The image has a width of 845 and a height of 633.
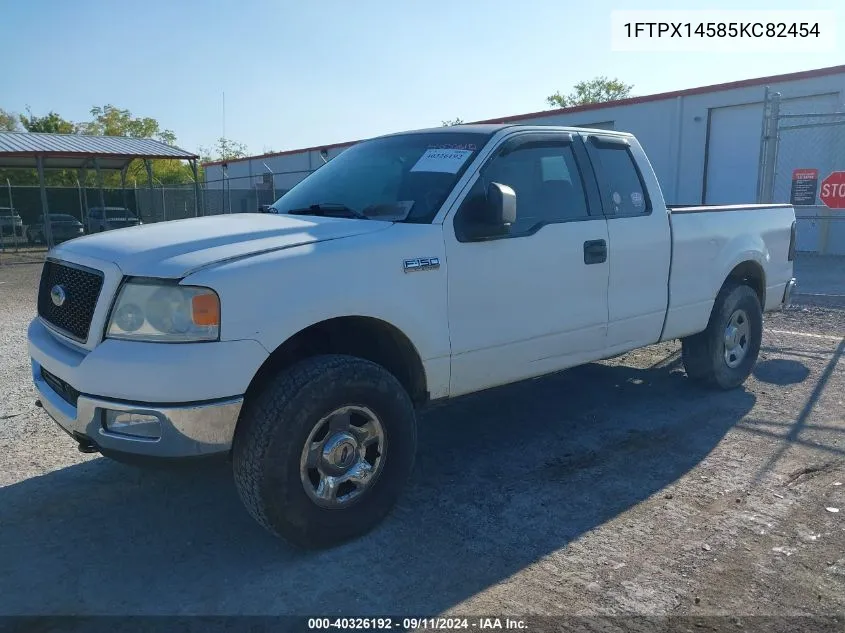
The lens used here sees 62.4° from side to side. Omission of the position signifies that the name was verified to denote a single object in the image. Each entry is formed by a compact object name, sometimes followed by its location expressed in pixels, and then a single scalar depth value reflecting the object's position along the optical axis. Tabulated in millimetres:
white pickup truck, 2955
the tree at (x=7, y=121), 56719
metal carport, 21188
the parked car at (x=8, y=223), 25844
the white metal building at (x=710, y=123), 16062
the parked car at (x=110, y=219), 25406
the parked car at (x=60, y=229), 25328
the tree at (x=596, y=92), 63156
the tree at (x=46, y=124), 48750
